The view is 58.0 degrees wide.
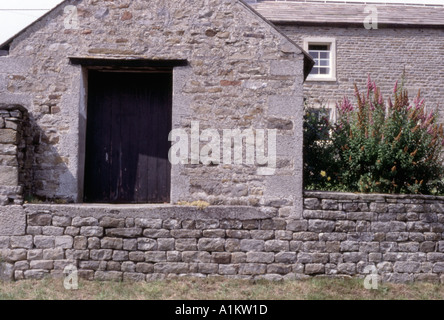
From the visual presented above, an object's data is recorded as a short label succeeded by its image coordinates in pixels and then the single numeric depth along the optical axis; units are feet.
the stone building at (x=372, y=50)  40.55
